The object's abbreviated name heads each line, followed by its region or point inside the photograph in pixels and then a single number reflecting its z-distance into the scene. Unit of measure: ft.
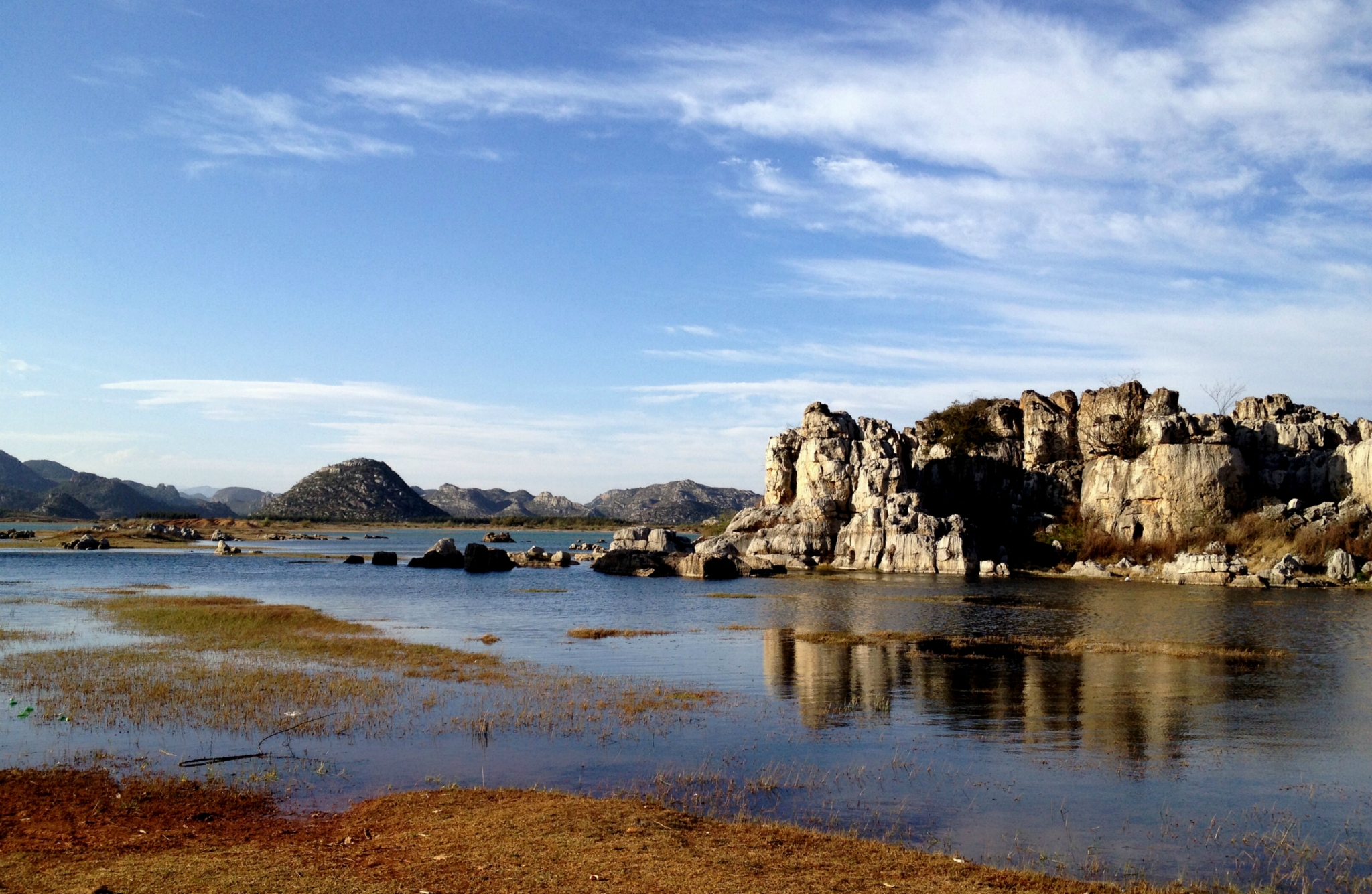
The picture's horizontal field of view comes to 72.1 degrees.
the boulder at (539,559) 338.75
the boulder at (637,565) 309.83
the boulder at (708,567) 296.10
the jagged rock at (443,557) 315.17
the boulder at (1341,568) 257.75
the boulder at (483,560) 300.81
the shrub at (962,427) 389.60
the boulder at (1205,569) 267.18
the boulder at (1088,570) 297.53
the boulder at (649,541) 334.03
